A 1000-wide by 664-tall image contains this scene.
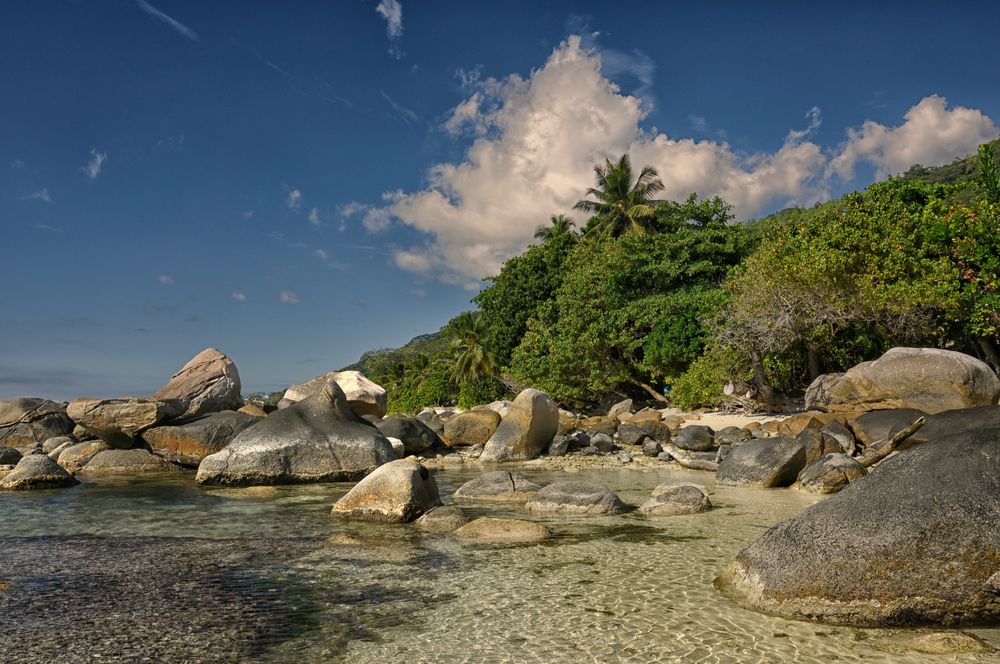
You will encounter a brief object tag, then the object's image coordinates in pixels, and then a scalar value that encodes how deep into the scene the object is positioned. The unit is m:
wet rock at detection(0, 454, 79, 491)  14.20
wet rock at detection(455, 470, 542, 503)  12.23
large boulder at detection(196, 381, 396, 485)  14.45
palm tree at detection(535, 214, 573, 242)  50.25
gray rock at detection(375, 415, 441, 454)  21.16
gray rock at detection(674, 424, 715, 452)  19.29
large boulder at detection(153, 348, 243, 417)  19.59
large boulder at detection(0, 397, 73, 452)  22.53
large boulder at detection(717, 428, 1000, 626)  4.98
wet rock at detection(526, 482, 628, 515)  10.44
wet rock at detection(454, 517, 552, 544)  8.54
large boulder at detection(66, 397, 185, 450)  17.86
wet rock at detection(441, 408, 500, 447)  23.55
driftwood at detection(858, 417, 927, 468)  13.21
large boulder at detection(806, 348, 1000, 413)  17.14
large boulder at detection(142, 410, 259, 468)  18.05
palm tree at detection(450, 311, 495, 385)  44.31
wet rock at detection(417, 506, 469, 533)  9.35
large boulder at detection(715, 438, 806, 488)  12.75
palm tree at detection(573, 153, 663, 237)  42.69
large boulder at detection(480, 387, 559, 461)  20.08
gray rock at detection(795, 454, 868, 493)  11.80
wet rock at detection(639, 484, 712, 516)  10.29
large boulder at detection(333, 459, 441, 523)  10.06
